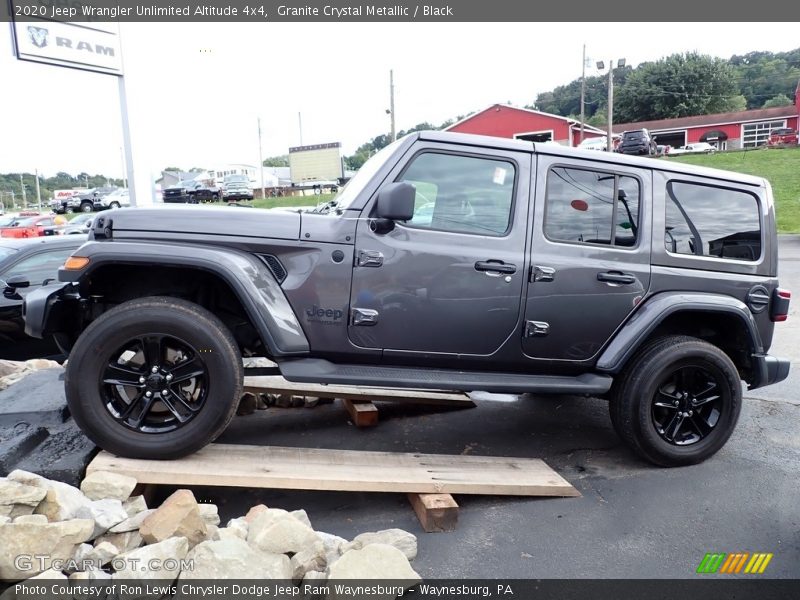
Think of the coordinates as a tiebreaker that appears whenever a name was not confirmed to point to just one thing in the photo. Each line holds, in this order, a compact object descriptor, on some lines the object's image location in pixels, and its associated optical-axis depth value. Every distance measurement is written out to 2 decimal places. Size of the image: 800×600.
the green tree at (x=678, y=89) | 66.94
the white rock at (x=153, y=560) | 2.57
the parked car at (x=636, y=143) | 33.03
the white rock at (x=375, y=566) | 2.64
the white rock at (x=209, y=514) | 3.13
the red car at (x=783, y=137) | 44.77
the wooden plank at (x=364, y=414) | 4.79
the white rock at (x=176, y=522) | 2.84
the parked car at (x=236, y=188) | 35.25
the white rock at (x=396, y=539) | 3.02
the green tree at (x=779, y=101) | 75.38
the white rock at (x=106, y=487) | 3.11
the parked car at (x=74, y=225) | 19.36
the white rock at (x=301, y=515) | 3.09
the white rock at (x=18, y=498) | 2.78
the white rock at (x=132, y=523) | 2.93
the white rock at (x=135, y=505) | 3.12
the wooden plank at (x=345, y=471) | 3.36
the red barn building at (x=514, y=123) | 49.22
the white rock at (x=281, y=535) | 2.82
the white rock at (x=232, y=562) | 2.60
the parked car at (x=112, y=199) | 41.46
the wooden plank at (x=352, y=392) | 4.87
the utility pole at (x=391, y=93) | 36.92
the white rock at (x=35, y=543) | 2.59
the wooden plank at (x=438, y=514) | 3.37
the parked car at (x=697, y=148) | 42.38
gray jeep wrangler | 3.51
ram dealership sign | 11.66
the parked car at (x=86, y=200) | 43.39
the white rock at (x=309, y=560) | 2.78
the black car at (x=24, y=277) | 6.32
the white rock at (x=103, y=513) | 2.88
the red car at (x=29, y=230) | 20.51
